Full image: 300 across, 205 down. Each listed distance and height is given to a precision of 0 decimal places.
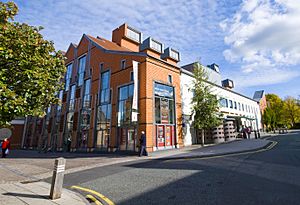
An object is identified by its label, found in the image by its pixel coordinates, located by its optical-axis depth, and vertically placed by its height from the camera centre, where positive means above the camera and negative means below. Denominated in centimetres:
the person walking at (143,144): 1403 -71
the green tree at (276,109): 4959 +812
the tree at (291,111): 5516 +748
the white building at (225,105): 2153 +568
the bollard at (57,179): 501 -123
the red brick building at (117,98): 1722 +416
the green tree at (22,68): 584 +245
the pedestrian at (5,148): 1672 -117
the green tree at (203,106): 2038 +335
